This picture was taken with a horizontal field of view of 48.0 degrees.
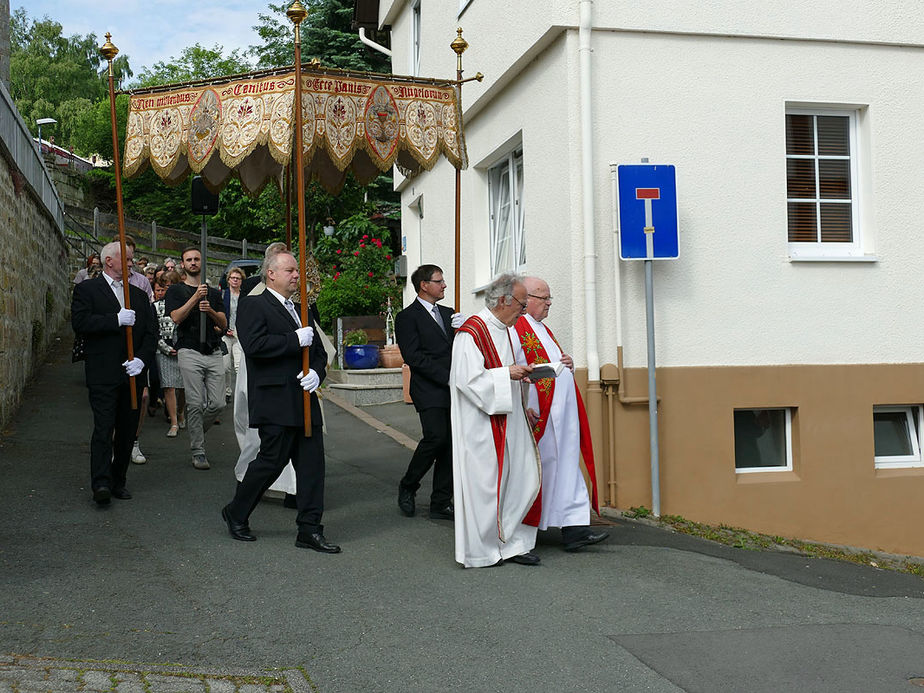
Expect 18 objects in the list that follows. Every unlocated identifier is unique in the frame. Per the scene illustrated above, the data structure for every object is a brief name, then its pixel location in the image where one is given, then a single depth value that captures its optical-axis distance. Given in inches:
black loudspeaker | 384.8
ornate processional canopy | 295.7
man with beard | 391.9
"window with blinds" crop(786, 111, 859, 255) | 378.0
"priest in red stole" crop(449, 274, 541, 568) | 261.3
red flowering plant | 729.6
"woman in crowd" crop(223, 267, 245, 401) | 465.1
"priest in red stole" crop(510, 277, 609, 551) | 281.1
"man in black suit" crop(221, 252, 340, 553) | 268.4
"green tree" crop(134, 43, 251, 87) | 2219.5
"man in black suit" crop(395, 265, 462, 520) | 313.1
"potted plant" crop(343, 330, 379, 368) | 617.9
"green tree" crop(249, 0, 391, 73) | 988.6
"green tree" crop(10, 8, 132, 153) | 2222.4
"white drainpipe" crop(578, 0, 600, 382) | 348.2
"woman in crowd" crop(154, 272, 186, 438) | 434.3
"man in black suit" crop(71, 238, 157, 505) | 312.5
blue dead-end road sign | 341.1
